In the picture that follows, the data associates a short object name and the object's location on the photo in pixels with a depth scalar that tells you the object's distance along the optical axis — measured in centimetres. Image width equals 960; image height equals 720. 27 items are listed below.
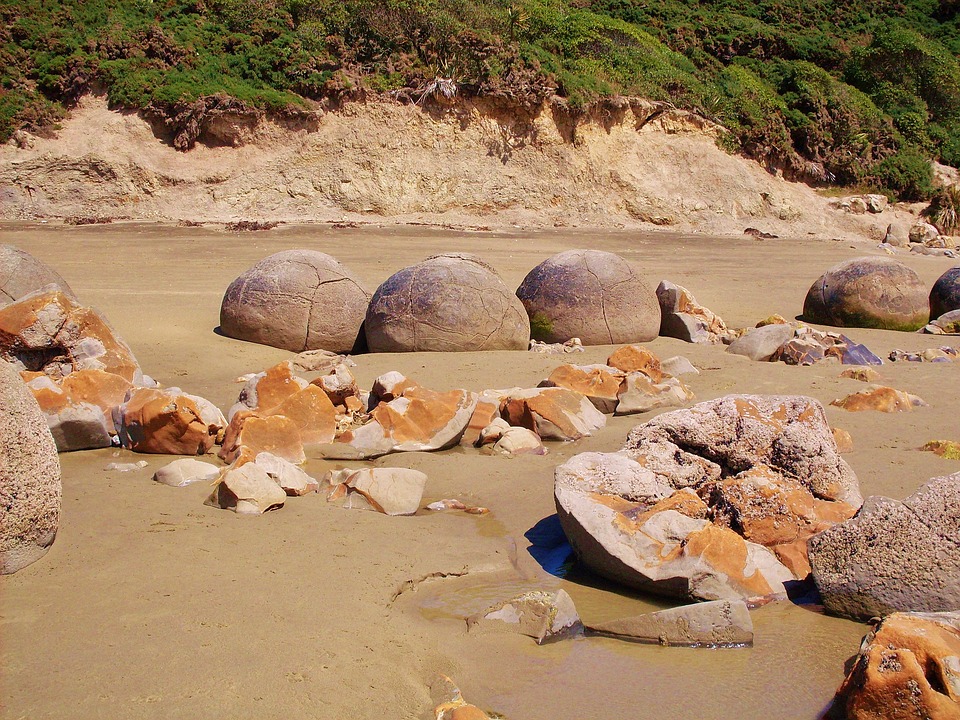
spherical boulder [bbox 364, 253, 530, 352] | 796
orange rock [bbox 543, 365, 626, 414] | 635
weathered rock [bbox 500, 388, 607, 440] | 580
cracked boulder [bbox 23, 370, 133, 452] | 522
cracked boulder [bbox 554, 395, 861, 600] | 370
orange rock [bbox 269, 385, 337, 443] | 569
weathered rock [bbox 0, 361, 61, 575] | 343
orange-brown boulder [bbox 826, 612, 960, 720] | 265
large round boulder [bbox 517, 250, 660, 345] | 872
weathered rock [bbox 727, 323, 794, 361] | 848
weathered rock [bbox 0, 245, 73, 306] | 726
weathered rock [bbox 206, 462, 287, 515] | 431
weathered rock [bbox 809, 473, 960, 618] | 343
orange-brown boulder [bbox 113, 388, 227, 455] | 525
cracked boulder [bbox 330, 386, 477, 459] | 556
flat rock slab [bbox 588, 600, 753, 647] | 334
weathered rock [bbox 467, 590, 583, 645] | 340
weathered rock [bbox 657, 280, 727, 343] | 930
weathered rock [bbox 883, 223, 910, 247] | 2150
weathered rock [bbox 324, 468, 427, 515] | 457
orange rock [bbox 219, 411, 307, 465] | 521
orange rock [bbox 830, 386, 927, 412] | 610
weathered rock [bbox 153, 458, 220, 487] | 470
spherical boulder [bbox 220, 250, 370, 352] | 825
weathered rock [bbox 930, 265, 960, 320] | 1105
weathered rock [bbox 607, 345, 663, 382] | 696
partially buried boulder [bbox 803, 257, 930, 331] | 1056
